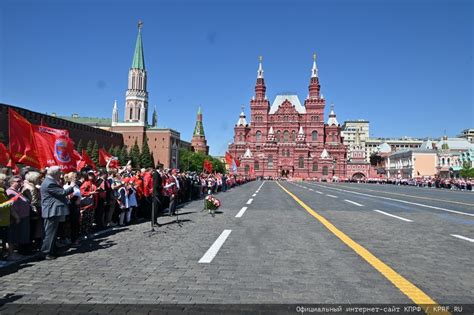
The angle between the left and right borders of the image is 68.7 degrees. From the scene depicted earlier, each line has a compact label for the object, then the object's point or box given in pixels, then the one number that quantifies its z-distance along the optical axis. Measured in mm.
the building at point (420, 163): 107062
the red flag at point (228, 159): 42319
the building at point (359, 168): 123500
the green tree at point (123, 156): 91719
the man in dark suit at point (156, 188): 11051
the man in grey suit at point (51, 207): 7105
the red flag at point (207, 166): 36212
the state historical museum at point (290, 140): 109125
